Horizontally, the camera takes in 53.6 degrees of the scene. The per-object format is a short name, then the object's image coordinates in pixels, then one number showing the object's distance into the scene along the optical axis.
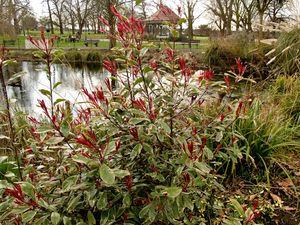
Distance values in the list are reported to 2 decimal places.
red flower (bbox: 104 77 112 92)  1.23
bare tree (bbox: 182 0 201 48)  18.76
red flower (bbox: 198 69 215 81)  1.27
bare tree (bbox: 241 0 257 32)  18.45
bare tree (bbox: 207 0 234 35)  18.75
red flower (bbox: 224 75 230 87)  1.31
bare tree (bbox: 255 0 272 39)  16.55
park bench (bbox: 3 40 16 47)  18.50
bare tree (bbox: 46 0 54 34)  28.59
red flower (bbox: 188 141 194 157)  1.00
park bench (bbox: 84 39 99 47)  20.41
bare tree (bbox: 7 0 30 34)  18.30
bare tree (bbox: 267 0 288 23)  20.43
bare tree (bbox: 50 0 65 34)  28.53
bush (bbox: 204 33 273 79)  9.74
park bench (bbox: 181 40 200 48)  20.89
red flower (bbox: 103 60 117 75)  1.25
